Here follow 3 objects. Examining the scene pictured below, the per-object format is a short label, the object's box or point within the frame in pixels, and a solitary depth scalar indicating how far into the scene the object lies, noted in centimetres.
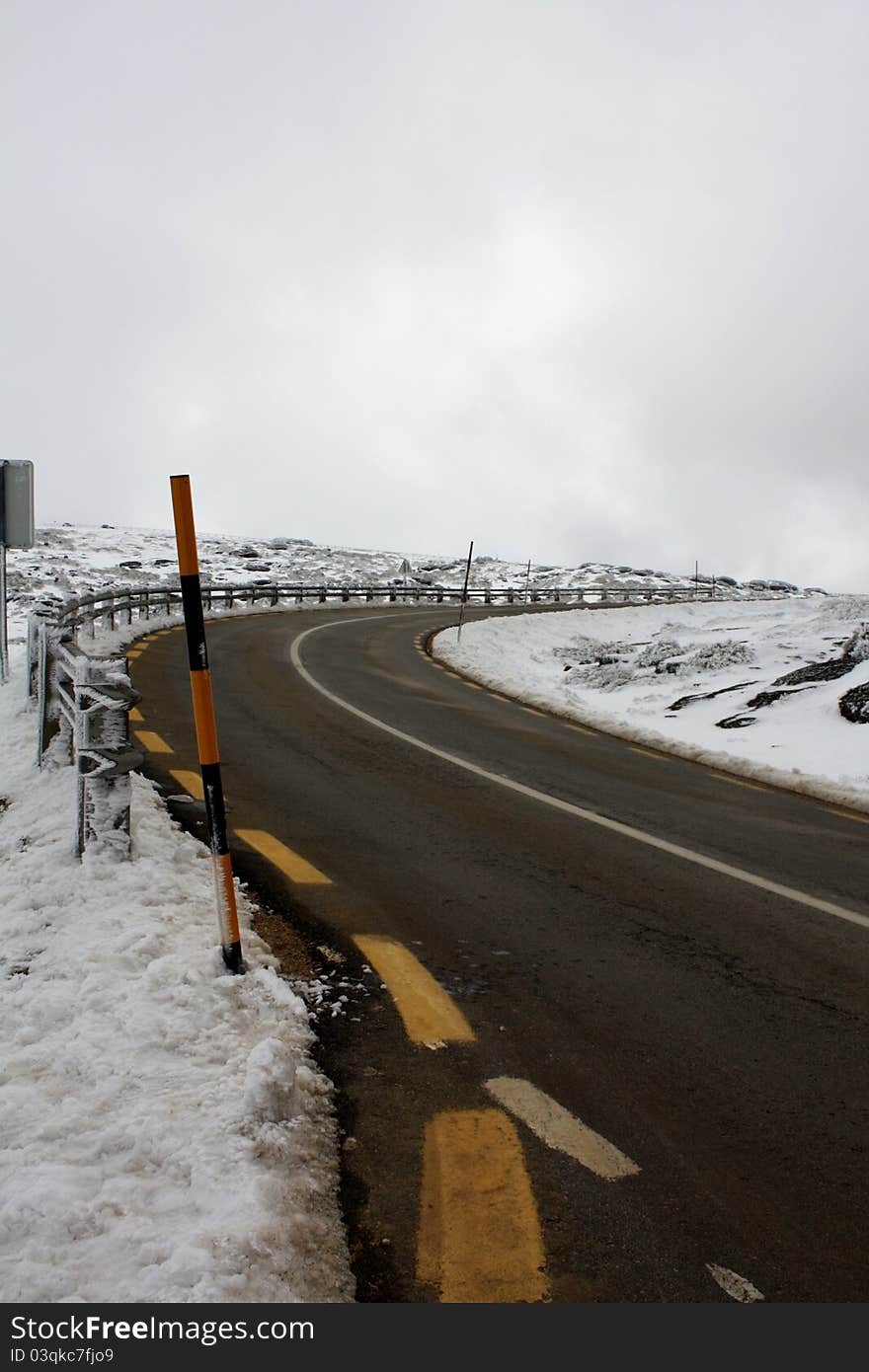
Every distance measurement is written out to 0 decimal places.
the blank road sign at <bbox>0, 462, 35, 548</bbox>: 1170
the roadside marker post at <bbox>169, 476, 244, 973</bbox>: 353
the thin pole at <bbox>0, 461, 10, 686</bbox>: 1238
